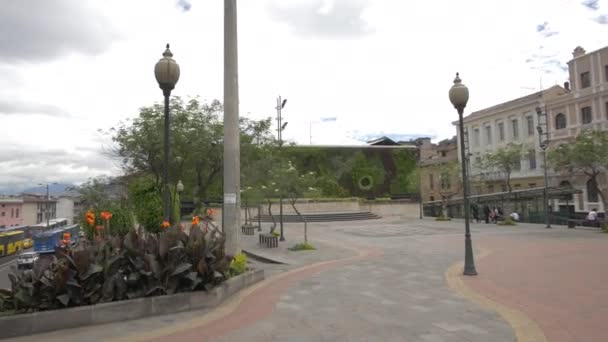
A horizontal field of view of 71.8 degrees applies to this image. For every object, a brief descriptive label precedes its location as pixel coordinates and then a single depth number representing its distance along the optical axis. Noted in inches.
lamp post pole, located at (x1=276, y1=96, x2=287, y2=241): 802.8
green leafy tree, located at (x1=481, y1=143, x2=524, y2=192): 1382.9
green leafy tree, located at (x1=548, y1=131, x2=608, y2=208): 834.2
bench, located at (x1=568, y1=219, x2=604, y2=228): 915.4
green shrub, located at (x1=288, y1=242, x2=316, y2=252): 591.5
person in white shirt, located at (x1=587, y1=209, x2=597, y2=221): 925.8
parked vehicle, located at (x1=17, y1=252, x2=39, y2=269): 1038.9
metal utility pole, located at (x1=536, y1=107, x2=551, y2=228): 941.7
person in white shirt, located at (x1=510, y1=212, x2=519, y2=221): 1119.6
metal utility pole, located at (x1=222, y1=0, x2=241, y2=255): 373.1
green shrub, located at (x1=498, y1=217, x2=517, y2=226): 1036.5
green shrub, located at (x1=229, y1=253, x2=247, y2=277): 334.0
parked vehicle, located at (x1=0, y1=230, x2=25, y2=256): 1656.0
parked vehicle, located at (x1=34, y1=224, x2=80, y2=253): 1282.8
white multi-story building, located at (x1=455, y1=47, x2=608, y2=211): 1430.9
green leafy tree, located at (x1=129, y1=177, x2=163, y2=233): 609.9
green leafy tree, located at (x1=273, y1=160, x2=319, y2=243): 675.4
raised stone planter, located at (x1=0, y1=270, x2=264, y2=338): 214.2
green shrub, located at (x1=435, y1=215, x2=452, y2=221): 1272.9
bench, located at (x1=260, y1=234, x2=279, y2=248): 639.3
